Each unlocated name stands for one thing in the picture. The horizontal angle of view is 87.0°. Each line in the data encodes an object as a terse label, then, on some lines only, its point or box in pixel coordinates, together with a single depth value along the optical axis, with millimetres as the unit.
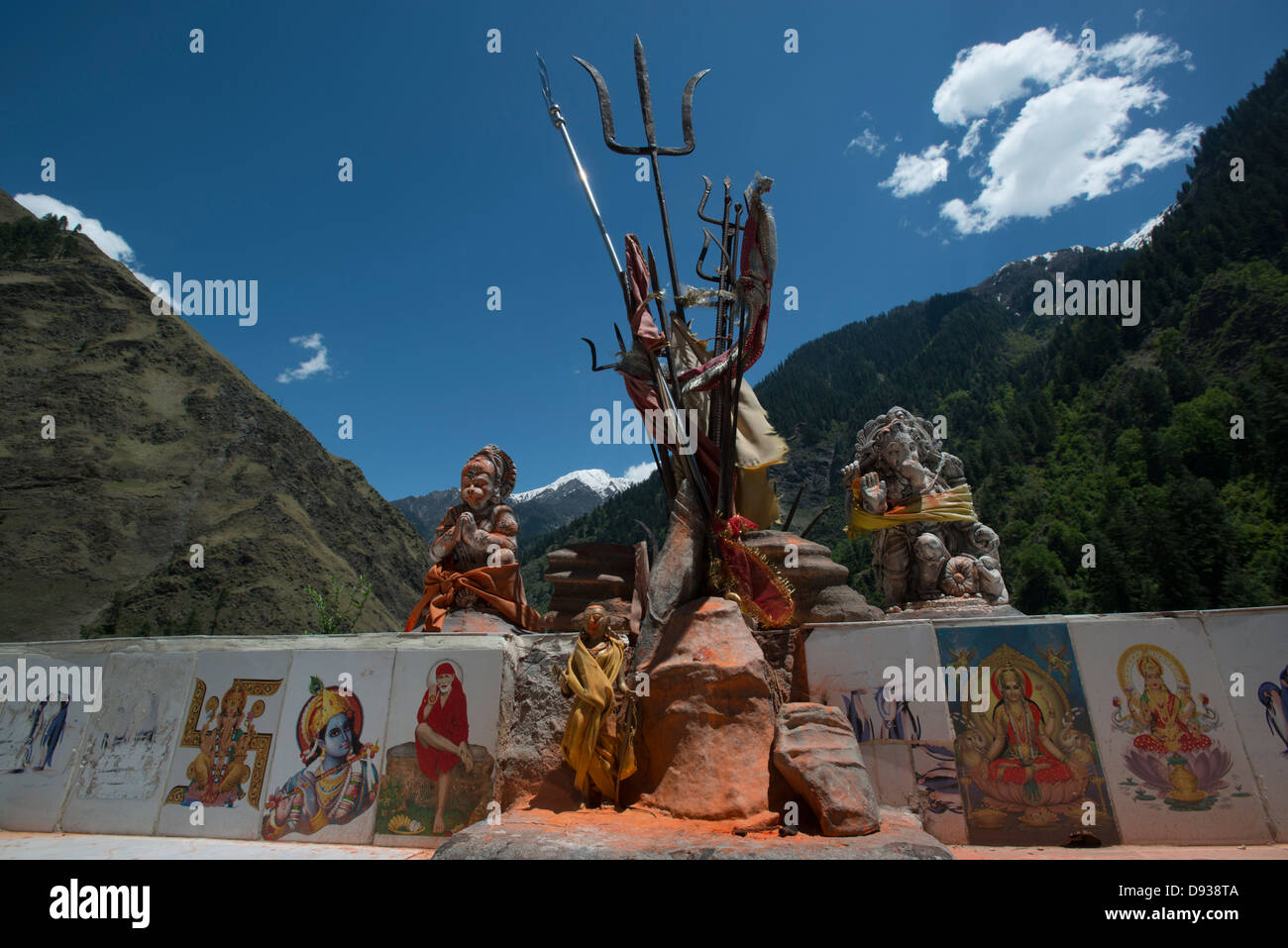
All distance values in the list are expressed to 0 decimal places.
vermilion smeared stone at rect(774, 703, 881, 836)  4039
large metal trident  6855
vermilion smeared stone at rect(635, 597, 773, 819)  4648
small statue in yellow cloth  5113
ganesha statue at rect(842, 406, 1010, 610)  7145
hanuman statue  7086
